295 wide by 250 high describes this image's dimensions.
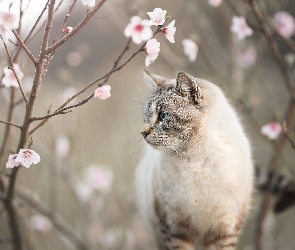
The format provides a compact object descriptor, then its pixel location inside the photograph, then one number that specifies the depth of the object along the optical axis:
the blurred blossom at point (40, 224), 3.58
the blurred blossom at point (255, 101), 2.70
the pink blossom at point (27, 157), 1.64
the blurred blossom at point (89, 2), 1.59
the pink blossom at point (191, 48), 2.53
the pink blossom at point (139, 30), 1.56
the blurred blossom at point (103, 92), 1.77
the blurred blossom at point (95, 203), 3.89
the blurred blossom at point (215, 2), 2.67
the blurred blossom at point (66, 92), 3.16
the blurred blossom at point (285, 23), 3.39
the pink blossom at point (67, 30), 1.58
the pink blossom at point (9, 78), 1.93
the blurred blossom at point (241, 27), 2.54
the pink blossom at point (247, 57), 3.57
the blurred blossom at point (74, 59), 3.38
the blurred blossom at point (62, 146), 3.72
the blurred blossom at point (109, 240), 3.75
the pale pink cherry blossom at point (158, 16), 1.63
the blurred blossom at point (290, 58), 2.65
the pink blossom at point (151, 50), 1.70
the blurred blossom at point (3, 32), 1.44
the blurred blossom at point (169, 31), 1.69
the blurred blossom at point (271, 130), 2.63
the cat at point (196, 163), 2.11
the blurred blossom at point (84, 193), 3.86
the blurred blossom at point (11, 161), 1.73
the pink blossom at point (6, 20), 1.42
